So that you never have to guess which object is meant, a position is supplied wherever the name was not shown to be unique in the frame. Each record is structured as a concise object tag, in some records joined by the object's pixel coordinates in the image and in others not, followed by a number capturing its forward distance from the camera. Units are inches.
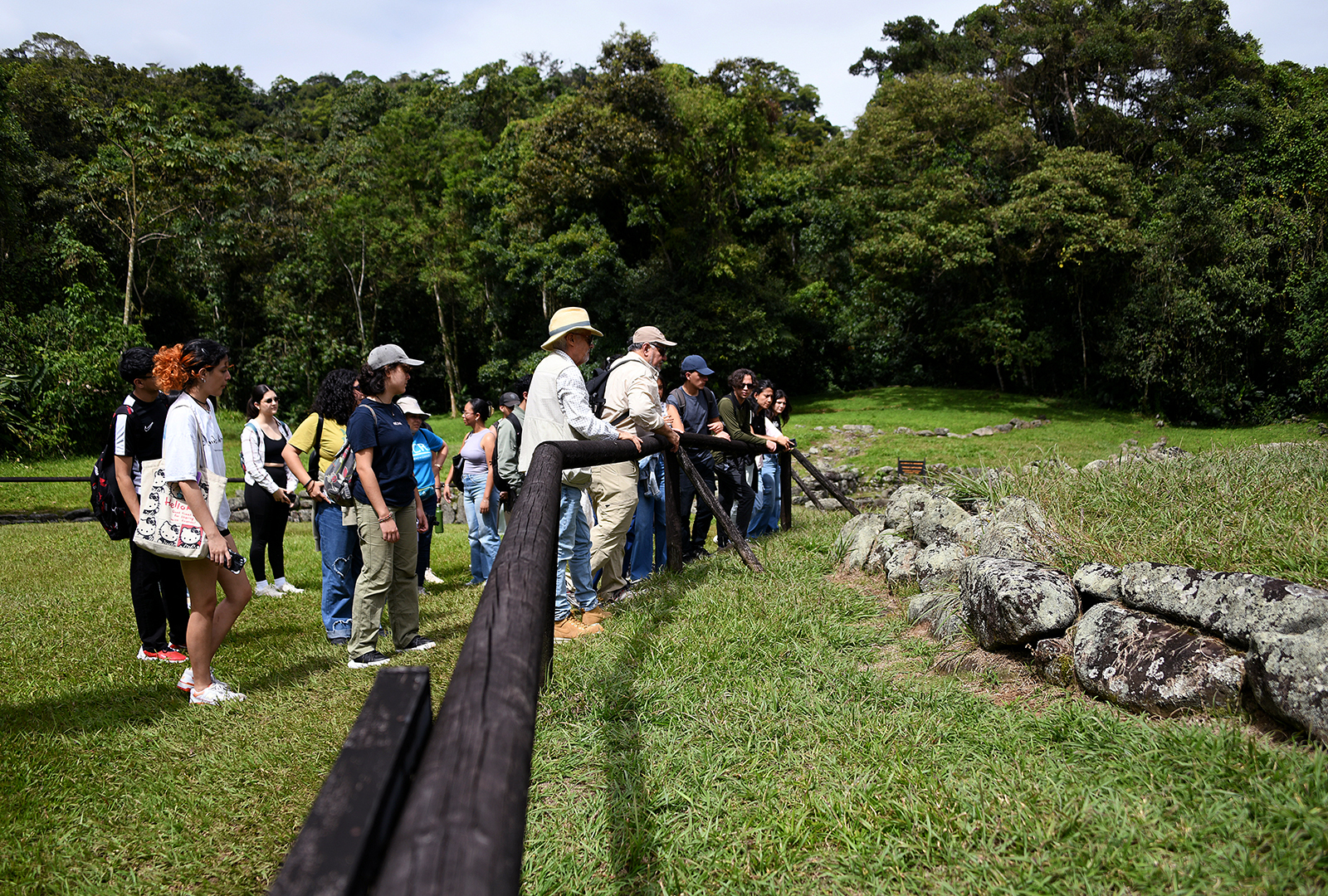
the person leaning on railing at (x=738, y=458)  271.3
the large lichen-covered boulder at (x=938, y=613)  134.6
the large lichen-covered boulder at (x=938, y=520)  176.4
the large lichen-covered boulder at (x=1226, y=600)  89.8
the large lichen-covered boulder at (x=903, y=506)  206.1
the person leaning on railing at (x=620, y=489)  205.5
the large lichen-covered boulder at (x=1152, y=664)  92.1
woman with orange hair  146.9
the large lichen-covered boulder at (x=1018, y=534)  140.7
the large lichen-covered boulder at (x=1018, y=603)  116.2
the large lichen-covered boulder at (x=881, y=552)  181.2
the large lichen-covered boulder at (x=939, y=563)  156.5
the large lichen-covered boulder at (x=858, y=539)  191.8
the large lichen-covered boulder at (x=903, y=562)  167.3
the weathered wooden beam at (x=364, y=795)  38.9
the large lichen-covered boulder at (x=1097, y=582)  116.2
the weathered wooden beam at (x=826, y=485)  289.1
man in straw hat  184.4
